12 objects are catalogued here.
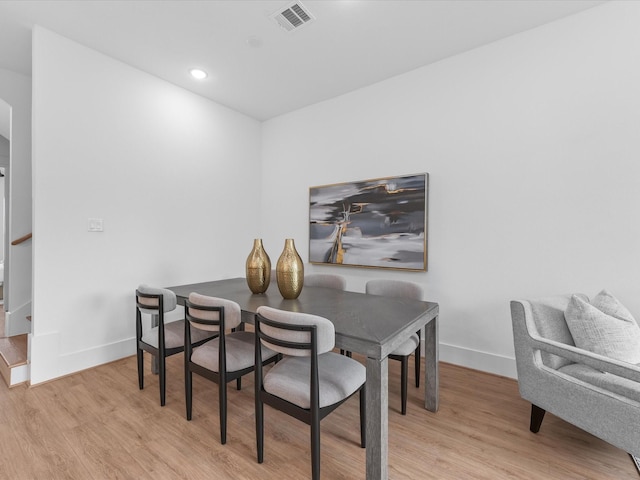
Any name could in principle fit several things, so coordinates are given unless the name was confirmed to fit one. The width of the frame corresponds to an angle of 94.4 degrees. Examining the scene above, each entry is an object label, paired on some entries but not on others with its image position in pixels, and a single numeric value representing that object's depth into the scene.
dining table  1.31
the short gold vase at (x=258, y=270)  2.22
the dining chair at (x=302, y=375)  1.35
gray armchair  1.32
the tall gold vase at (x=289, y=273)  2.06
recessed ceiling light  3.00
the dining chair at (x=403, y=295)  1.93
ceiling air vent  2.19
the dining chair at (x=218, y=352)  1.68
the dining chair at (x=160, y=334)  2.03
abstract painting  2.88
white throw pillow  1.56
